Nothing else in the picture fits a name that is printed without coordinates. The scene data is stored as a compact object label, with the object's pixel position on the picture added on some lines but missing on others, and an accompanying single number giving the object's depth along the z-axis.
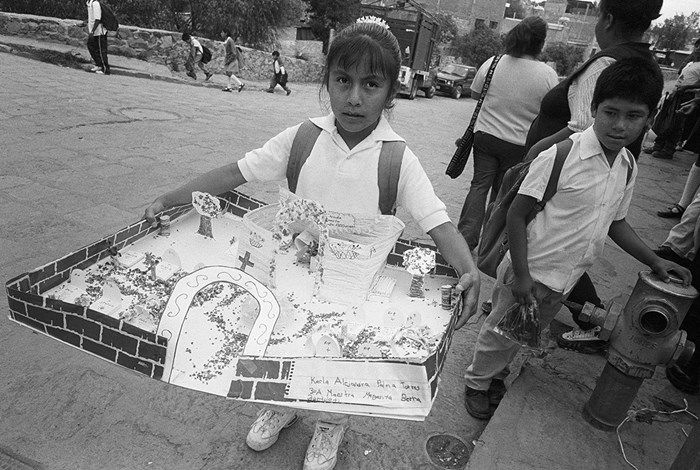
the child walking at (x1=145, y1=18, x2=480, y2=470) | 1.47
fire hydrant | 1.79
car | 19.61
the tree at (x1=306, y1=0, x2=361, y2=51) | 20.77
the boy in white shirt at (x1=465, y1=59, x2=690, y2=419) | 1.71
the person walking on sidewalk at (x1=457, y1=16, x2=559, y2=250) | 3.02
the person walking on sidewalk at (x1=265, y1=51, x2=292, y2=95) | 11.70
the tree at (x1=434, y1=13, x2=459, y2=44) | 32.53
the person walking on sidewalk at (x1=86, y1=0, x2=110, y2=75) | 9.10
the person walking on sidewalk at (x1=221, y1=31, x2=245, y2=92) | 11.24
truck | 15.47
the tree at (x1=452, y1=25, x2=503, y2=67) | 31.88
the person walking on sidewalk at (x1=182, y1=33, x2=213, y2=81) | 11.52
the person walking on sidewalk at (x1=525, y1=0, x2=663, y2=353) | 2.10
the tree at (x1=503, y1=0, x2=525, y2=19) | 58.82
